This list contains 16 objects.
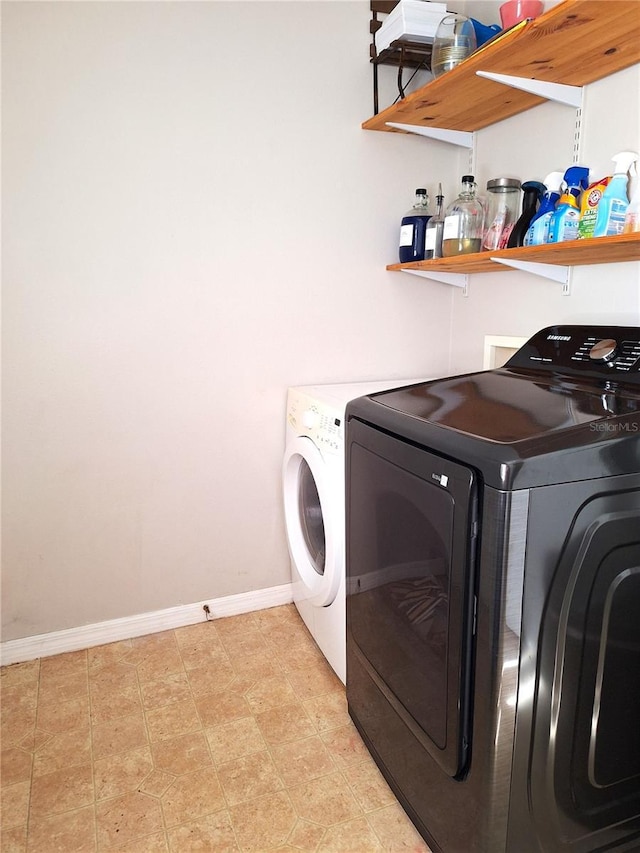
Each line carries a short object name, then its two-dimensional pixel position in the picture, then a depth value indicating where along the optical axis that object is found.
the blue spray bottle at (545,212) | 1.67
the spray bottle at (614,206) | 1.47
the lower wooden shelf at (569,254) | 1.39
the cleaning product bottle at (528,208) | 1.75
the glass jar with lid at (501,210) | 1.87
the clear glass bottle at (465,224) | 1.98
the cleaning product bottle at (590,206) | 1.52
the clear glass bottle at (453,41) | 1.79
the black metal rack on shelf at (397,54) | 2.01
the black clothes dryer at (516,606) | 1.03
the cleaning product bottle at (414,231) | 2.19
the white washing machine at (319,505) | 1.79
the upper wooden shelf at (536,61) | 1.33
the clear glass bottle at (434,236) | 2.14
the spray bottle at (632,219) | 1.46
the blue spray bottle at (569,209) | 1.61
